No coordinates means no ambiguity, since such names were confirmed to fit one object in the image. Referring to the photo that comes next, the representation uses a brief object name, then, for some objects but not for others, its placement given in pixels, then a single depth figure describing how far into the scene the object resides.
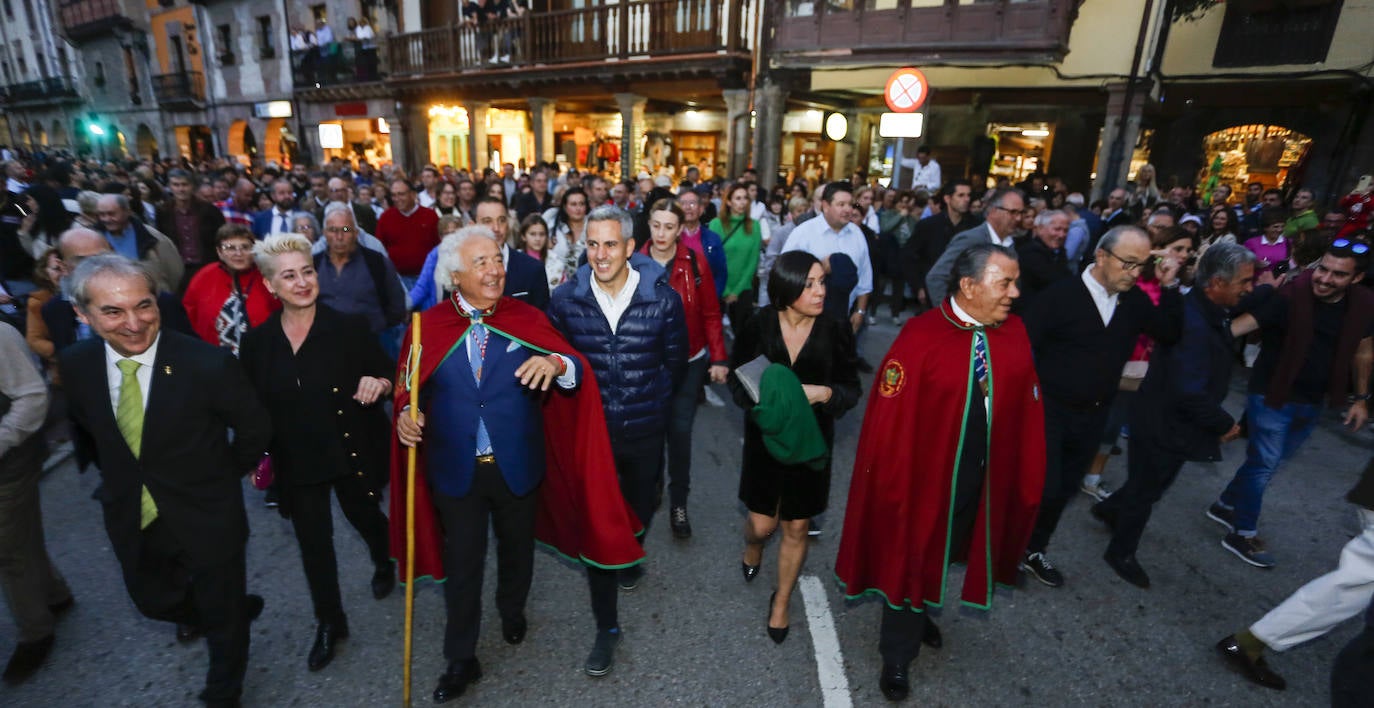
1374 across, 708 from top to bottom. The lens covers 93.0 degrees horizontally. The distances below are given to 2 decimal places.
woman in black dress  3.19
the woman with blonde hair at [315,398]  2.98
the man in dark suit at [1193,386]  3.84
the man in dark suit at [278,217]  7.13
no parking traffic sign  12.11
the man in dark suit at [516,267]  4.73
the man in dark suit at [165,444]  2.48
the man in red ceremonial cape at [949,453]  2.85
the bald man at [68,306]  3.60
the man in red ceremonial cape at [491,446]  2.80
